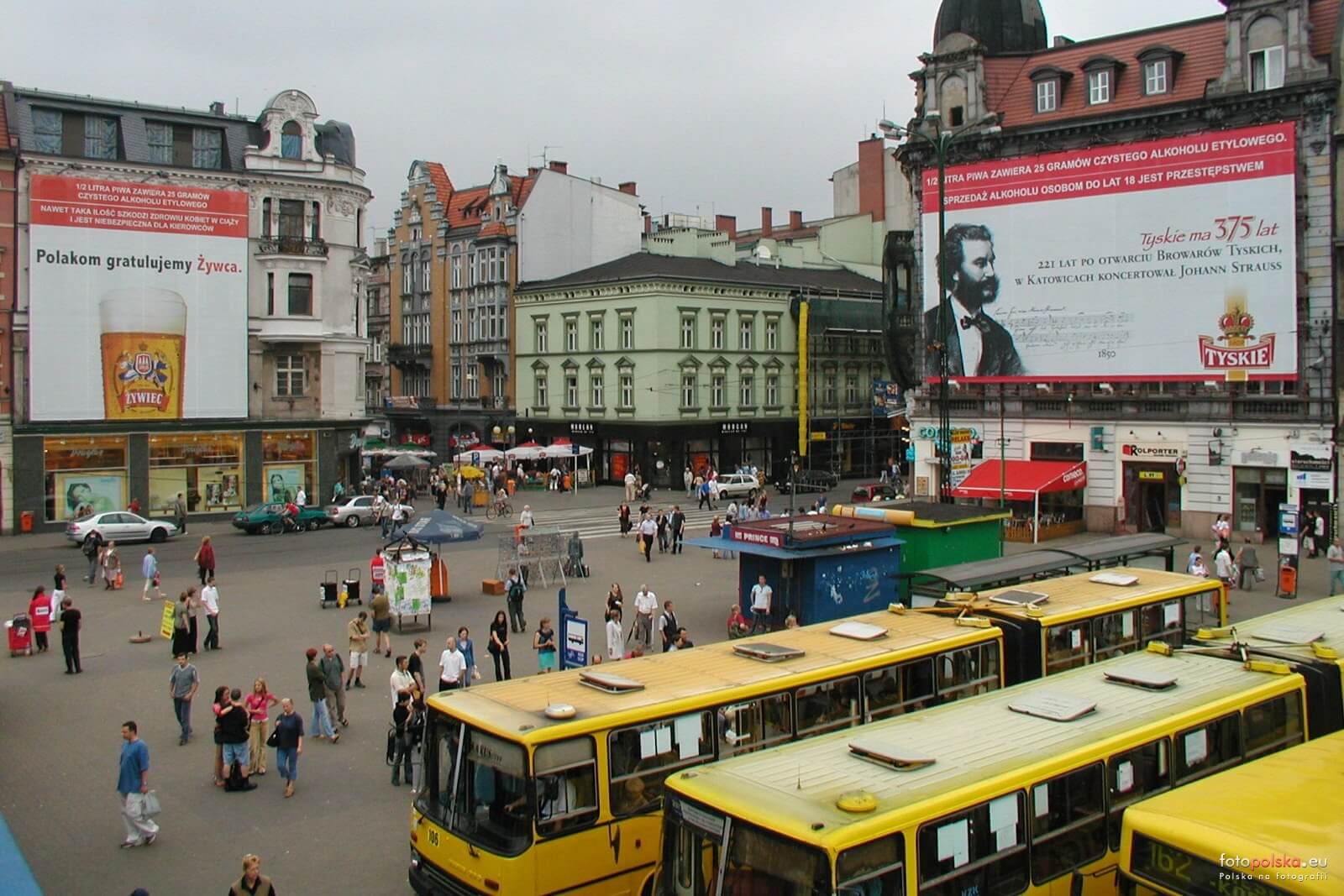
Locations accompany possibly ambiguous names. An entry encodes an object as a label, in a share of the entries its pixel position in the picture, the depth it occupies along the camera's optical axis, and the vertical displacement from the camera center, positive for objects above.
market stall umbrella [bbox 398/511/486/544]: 29.31 -2.95
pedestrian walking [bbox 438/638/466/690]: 18.34 -4.04
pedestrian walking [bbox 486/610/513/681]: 20.34 -4.11
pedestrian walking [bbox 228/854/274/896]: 10.62 -4.28
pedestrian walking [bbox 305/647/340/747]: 17.67 -4.36
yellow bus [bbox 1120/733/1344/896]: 7.88 -3.08
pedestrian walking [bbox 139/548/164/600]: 30.03 -3.95
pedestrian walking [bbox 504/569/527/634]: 26.25 -4.23
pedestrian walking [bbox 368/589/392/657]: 24.12 -4.33
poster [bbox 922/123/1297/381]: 39.38 +5.33
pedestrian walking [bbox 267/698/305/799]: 15.58 -4.36
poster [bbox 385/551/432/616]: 25.92 -3.80
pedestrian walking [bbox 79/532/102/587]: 34.66 -3.89
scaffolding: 32.34 -3.99
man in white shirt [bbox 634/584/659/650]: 24.25 -4.25
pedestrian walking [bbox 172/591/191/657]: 22.12 -4.14
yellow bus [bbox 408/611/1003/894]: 10.95 -3.40
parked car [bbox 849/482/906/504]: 52.22 -3.83
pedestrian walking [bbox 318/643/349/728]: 18.02 -4.11
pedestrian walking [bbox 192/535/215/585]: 31.14 -3.80
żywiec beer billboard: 45.31 +4.77
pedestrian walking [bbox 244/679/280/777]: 16.72 -4.47
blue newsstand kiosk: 24.78 -3.38
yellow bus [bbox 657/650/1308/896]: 8.73 -3.17
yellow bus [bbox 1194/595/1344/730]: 13.05 -2.93
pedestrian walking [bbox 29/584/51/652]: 24.31 -4.12
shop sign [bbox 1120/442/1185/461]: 41.81 -1.65
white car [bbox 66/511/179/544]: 41.50 -3.94
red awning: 42.16 -2.70
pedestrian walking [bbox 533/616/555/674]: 20.80 -4.20
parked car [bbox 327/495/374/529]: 47.56 -3.97
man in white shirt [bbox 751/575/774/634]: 24.50 -4.10
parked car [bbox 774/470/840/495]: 60.38 -3.69
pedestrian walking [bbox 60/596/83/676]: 22.41 -4.19
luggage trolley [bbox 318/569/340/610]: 29.14 -4.45
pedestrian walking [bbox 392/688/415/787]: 16.28 -4.57
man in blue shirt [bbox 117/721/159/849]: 13.86 -4.42
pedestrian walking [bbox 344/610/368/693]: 21.14 -4.22
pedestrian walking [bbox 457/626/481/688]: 19.12 -3.93
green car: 45.16 -4.01
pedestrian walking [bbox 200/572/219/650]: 24.31 -4.11
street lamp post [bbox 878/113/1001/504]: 29.47 +2.01
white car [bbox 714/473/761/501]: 58.22 -3.79
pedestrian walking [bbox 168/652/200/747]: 17.73 -4.14
